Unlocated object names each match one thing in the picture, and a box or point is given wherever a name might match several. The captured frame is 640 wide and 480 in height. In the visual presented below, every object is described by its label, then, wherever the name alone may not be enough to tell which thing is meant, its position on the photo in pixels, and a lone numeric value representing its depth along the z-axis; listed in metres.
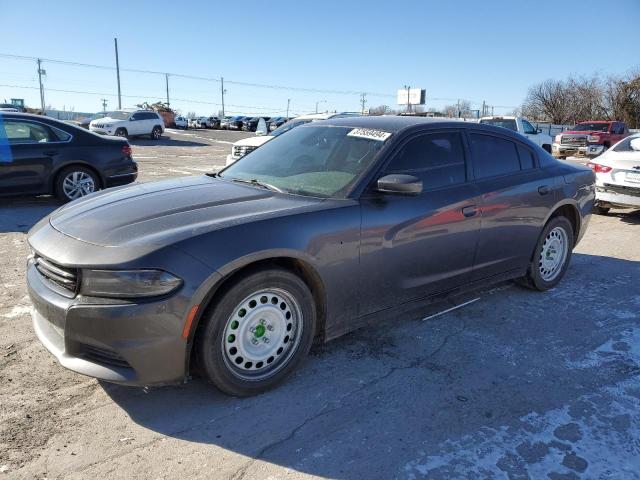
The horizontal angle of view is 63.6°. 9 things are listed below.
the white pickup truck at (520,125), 18.22
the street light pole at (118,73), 56.41
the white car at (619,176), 8.30
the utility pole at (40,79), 58.97
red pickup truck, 23.16
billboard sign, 48.03
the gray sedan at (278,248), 2.61
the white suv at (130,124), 27.16
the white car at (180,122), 47.23
